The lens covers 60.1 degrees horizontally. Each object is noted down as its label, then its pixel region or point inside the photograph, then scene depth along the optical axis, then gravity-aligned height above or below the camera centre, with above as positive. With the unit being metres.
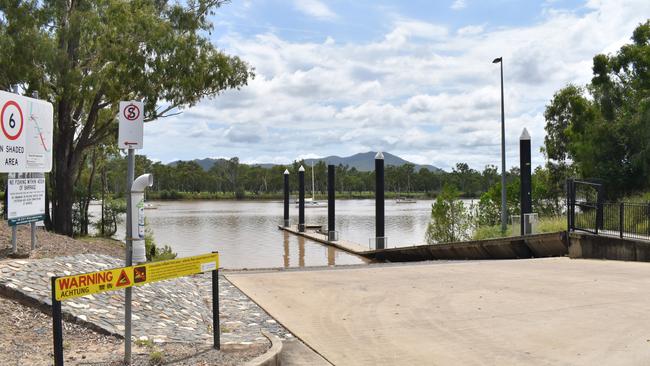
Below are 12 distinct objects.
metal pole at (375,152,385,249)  22.17 -0.70
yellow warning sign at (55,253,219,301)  4.14 -0.71
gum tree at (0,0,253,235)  16.42 +4.11
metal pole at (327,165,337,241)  28.09 -1.12
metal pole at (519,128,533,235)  16.94 +0.23
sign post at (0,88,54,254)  7.48 +0.65
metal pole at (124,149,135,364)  4.75 -0.54
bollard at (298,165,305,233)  34.94 -0.75
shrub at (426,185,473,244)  23.83 -1.45
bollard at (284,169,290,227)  39.06 -0.84
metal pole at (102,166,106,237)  26.18 +0.28
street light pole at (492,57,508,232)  20.80 +1.11
